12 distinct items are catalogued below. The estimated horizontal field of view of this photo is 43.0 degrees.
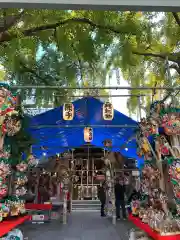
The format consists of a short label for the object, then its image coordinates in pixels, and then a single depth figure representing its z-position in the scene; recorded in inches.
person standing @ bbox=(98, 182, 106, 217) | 351.8
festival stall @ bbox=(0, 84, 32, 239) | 158.7
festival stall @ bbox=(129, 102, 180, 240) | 136.6
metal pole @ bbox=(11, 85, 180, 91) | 169.9
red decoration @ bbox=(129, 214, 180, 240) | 131.8
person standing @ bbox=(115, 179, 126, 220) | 319.3
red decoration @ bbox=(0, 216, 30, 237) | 139.3
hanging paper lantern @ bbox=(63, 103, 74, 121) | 242.1
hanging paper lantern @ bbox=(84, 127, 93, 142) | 270.4
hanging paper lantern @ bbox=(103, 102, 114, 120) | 244.0
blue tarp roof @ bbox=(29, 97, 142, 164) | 264.7
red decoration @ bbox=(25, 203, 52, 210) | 311.9
